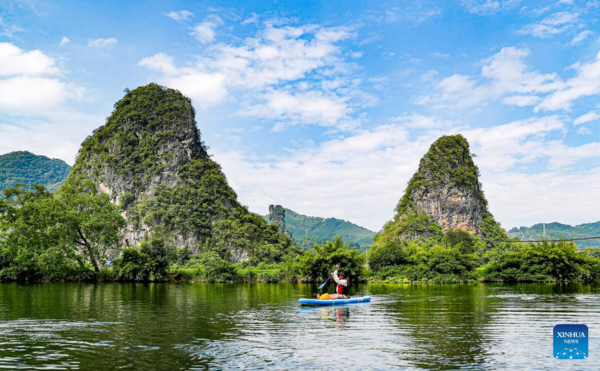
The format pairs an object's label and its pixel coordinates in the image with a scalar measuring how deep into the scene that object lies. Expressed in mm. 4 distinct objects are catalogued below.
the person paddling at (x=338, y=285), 20297
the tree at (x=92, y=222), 40219
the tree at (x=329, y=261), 40312
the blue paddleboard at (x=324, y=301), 19406
